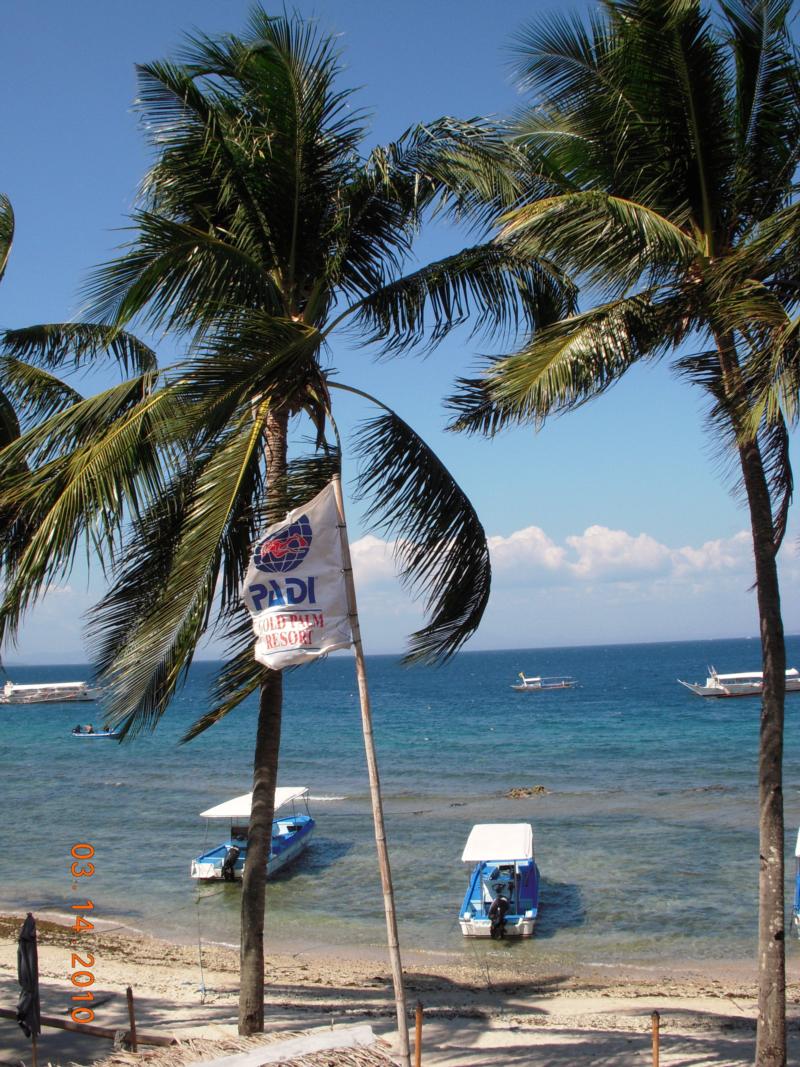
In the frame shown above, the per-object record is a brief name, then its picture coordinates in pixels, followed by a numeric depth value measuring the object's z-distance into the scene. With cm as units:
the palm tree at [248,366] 632
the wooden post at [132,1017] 750
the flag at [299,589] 599
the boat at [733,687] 7717
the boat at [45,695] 9588
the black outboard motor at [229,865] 2249
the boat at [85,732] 6175
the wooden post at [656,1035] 784
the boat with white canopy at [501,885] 1766
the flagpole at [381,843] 560
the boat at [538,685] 10262
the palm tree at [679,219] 689
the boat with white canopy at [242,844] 2248
